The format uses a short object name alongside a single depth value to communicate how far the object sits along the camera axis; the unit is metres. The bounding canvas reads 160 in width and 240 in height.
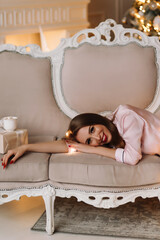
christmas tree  3.80
